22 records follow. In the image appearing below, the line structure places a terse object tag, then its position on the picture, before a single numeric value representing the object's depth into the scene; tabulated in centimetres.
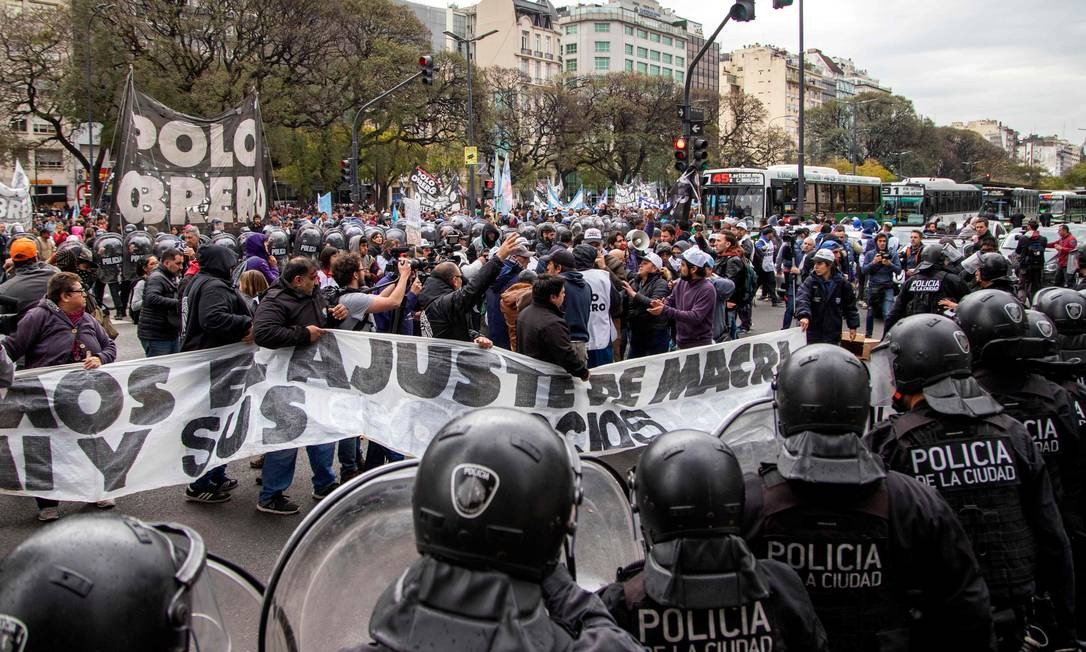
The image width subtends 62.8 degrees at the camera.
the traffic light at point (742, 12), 1551
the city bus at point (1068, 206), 4912
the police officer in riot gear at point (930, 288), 909
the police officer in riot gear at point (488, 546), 163
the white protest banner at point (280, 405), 546
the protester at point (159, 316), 748
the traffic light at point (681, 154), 1784
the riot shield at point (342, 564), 238
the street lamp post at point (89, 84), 2920
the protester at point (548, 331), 604
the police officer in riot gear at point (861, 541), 246
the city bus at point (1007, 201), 4991
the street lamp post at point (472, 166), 3119
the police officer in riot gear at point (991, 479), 295
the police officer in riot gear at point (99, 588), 148
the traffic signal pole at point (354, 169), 2856
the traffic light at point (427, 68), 2364
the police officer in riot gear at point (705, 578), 209
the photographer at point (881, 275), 1302
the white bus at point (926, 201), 4225
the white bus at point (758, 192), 3075
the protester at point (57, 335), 598
